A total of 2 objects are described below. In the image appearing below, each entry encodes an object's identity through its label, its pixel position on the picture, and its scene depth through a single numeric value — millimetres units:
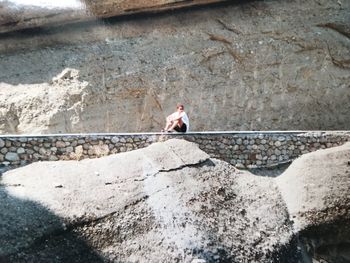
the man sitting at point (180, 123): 13203
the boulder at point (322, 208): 11305
